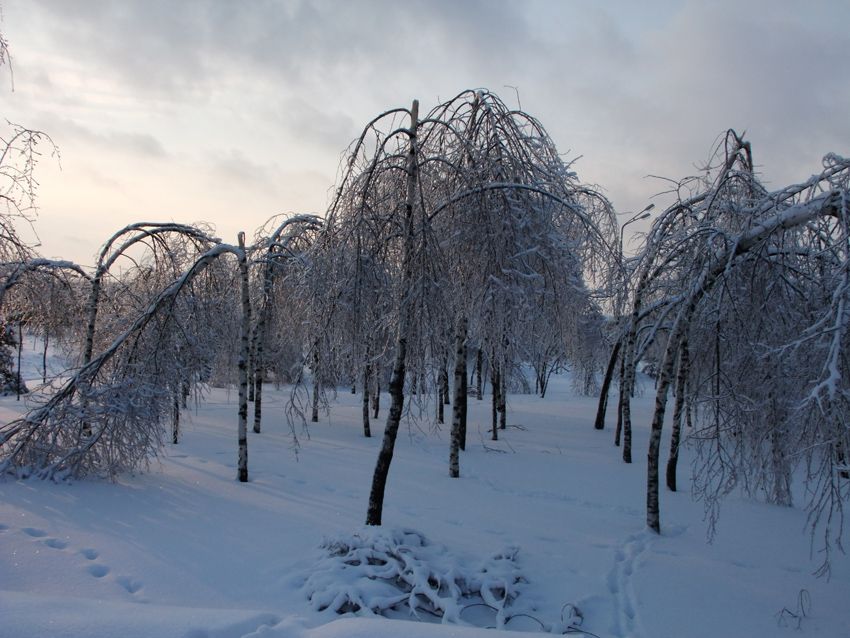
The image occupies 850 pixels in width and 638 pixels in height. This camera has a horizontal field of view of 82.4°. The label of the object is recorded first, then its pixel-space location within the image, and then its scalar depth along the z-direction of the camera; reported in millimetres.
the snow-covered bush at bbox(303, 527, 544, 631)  4336
